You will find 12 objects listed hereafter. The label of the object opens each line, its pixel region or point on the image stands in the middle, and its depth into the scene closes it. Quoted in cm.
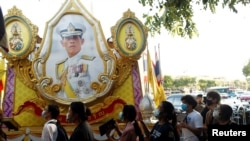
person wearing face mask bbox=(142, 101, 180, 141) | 460
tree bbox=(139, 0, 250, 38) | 649
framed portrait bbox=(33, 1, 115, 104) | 962
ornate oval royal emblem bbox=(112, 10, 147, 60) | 962
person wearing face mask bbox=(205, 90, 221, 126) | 572
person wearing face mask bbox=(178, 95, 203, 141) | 541
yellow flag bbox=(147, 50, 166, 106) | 994
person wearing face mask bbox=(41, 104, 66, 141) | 466
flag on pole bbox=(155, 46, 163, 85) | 1071
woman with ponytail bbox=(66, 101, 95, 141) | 431
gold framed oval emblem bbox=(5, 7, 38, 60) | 965
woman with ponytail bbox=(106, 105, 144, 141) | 466
